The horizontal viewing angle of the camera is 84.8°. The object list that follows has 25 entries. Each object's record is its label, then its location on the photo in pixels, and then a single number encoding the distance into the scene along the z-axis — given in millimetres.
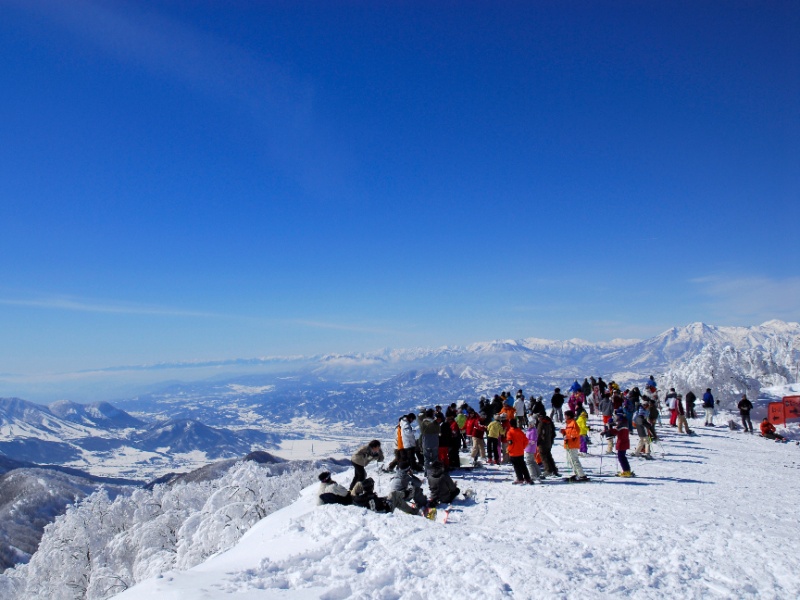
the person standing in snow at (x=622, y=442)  15180
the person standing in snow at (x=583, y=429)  18927
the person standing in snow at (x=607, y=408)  22531
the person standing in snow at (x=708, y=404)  28092
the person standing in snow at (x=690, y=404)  30656
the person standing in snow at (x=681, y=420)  25156
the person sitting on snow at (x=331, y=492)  11594
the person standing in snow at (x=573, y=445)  14711
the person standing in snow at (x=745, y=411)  26131
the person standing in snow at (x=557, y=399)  22450
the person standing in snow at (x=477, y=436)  18062
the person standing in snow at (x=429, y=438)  15055
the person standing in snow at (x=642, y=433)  17531
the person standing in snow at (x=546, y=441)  14789
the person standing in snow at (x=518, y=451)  14461
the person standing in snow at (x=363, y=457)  13469
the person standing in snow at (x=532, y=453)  14880
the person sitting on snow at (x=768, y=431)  25266
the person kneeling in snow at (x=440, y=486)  13164
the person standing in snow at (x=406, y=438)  15711
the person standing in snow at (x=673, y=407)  27219
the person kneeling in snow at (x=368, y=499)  11812
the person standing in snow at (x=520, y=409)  19566
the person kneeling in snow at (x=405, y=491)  12062
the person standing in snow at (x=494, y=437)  17359
